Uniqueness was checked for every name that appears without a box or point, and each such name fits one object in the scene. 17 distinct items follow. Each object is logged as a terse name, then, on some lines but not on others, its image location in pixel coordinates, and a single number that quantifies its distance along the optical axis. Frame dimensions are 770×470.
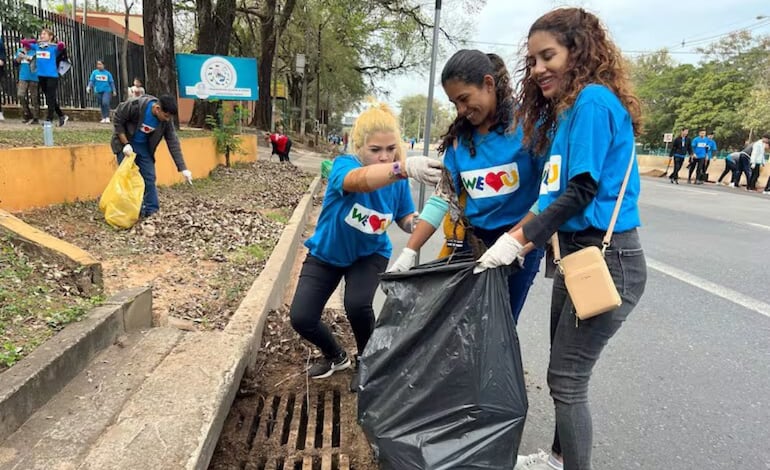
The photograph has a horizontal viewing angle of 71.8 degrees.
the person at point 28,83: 9.59
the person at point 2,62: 9.78
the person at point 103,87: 12.82
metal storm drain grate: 2.34
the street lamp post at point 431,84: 3.13
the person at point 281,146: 15.14
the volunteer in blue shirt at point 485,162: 2.12
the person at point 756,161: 17.12
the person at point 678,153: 19.25
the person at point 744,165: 17.66
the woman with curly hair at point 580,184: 1.68
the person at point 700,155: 18.94
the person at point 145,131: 6.00
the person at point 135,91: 10.67
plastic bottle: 5.70
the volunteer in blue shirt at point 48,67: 9.59
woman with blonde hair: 2.51
